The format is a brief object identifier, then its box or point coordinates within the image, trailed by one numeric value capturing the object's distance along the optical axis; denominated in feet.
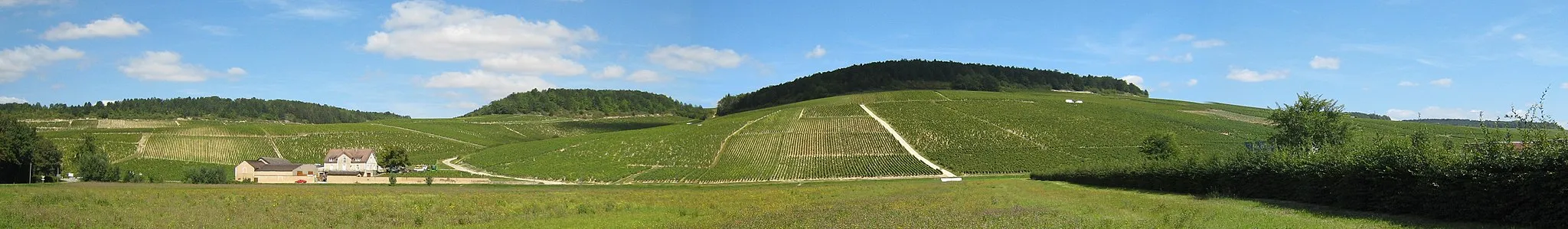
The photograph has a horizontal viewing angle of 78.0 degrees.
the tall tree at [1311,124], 163.63
